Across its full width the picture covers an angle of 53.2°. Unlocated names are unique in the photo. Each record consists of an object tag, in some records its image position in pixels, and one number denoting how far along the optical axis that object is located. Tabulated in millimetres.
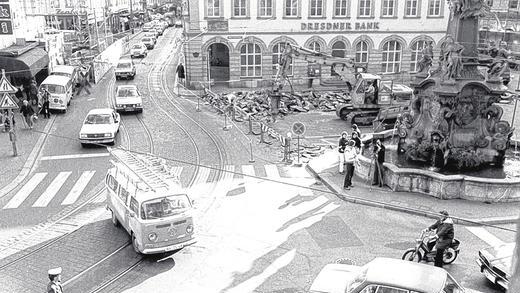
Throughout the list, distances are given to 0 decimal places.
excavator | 29925
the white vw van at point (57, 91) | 31438
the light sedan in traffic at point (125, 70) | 43656
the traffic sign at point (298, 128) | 21297
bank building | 40906
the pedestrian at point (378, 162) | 18922
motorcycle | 13220
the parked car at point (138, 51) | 57500
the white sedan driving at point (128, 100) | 31203
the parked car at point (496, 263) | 11969
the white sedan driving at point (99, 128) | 24266
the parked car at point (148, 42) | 64062
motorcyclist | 12852
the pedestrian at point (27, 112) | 27439
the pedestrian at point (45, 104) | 30281
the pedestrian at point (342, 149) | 20375
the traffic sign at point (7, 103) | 22891
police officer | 10609
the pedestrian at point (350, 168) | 18562
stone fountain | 18938
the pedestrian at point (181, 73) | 44469
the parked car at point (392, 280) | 10062
